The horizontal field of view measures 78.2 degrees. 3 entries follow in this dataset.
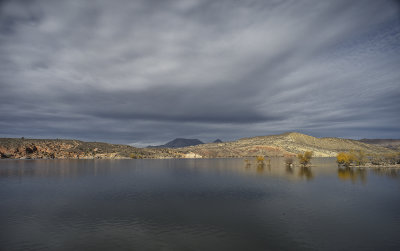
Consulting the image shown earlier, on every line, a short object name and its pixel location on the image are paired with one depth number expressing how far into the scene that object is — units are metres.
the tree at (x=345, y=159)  109.63
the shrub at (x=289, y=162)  120.80
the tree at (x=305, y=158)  116.91
